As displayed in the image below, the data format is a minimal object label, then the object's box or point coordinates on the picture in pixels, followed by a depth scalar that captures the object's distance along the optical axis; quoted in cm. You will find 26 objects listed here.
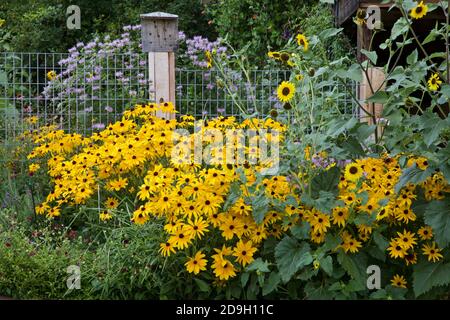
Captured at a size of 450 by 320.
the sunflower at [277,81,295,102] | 341
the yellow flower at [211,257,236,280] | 335
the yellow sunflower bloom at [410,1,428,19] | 335
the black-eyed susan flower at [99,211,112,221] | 381
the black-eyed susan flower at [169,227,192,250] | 332
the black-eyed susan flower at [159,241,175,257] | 333
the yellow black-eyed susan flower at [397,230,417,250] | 332
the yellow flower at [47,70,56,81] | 611
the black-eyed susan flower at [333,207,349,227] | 334
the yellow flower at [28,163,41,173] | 477
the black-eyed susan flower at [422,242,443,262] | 336
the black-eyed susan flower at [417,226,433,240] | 339
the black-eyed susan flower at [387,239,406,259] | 332
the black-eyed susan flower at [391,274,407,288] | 339
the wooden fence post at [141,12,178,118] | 610
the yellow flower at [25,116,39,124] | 582
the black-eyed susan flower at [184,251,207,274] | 335
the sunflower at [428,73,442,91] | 369
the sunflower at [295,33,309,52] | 351
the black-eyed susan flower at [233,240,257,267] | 338
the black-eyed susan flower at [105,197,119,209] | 406
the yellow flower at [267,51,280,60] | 357
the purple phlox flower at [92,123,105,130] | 601
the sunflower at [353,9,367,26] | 355
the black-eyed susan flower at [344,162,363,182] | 338
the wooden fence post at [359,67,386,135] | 642
